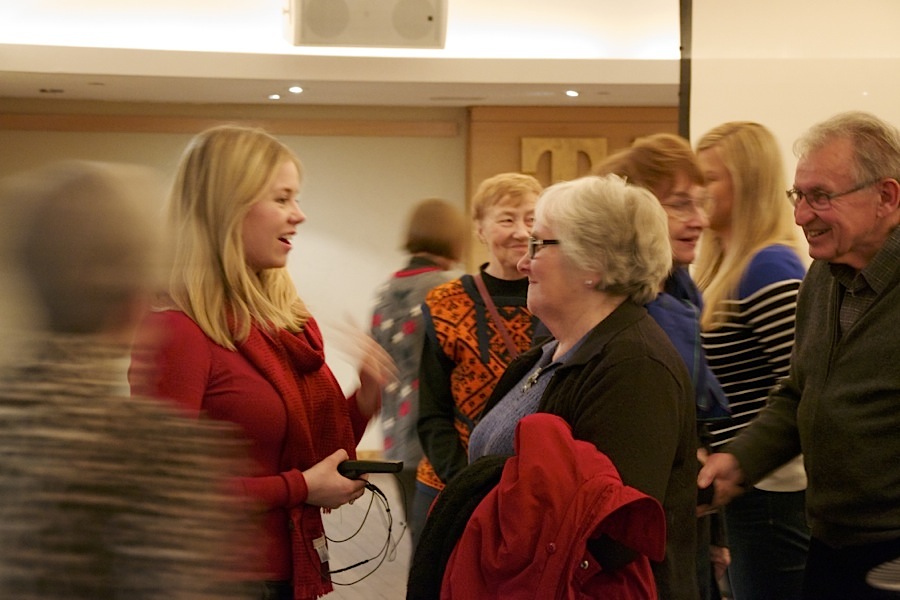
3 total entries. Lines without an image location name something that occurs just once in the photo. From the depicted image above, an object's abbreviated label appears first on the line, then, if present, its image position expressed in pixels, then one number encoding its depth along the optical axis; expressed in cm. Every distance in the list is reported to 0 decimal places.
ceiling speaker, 676
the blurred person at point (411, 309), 384
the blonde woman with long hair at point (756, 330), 273
